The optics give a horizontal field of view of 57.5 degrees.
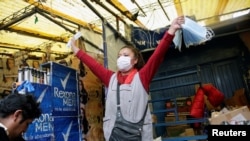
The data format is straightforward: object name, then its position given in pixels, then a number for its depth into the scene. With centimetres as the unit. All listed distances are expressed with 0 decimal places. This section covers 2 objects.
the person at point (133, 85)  183
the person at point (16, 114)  135
